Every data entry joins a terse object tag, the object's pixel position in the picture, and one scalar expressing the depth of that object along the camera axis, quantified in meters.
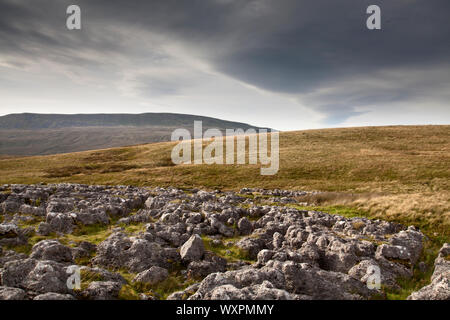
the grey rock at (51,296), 6.78
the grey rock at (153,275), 9.44
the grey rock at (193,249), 11.18
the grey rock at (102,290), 7.61
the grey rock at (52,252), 10.20
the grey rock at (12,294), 6.66
